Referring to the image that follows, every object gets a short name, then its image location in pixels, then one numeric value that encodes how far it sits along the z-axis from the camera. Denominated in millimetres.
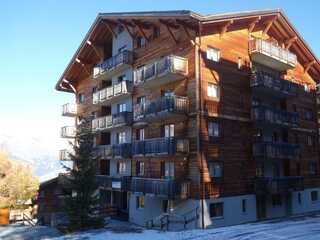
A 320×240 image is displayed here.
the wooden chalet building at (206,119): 19439
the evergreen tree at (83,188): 18055
